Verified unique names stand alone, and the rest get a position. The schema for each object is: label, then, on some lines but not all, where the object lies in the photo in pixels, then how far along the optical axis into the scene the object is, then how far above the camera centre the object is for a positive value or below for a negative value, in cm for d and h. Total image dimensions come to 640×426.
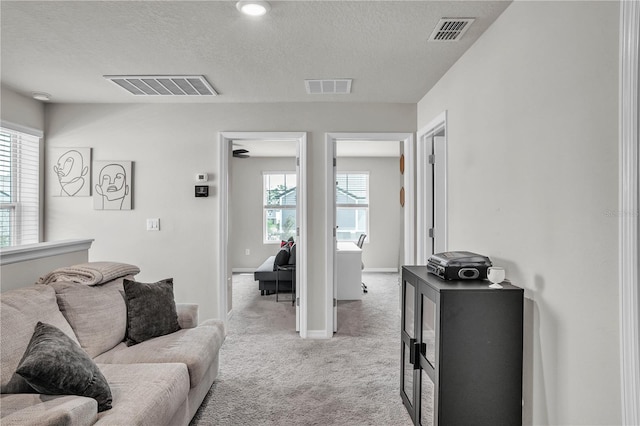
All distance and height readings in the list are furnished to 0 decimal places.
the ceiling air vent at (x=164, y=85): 322 +119
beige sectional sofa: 151 -79
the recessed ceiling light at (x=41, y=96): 369 +119
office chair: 649 -55
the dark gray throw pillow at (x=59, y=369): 152 -66
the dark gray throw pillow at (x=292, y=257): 565 -65
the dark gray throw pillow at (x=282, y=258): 560 -67
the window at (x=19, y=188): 360 +26
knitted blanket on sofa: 239 -40
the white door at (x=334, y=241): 405 -29
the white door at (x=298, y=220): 403 -6
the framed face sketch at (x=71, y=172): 402 +45
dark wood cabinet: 187 -71
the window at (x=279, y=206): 834 +18
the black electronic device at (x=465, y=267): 210 -30
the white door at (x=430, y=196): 379 +19
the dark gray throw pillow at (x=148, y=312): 252 -69
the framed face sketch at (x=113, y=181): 401 +36
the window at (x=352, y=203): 845 +26
